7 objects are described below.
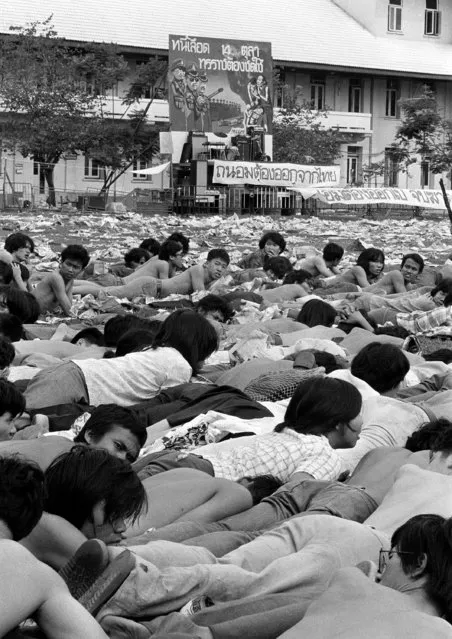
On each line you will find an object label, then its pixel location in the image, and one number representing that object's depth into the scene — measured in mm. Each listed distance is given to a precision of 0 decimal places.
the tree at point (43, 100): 33344
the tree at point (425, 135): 39188
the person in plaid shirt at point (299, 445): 5145
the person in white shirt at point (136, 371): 6477
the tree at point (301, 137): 36688
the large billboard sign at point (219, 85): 32156
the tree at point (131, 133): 34781
